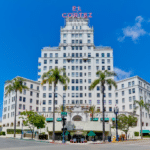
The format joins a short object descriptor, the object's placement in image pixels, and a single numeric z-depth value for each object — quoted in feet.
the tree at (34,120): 133.24
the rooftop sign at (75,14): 244.77
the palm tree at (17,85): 152.32
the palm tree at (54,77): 121.17
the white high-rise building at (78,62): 220.55
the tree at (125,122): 145.39
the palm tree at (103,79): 119.81
